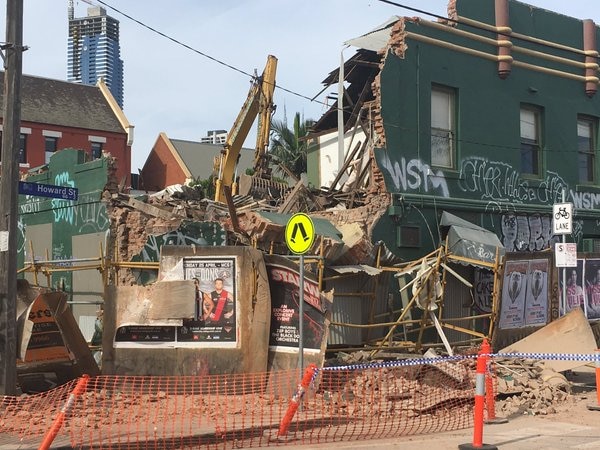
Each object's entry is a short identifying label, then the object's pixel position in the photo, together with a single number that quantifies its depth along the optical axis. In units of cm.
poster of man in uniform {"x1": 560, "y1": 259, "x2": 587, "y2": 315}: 1741
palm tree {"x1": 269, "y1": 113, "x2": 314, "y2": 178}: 3100
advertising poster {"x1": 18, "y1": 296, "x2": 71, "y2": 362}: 1152
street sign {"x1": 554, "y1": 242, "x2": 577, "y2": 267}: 1504
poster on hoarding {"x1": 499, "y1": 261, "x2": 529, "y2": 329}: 1514
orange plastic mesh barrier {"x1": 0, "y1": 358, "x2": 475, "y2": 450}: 909
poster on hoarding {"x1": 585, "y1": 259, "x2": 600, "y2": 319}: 1804
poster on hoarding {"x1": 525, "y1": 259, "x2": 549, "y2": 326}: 1588
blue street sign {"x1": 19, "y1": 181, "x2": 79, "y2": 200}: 1045
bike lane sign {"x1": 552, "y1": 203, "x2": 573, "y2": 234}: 1548
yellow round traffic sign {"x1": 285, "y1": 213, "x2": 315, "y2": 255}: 1047
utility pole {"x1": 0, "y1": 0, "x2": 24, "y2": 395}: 1001
